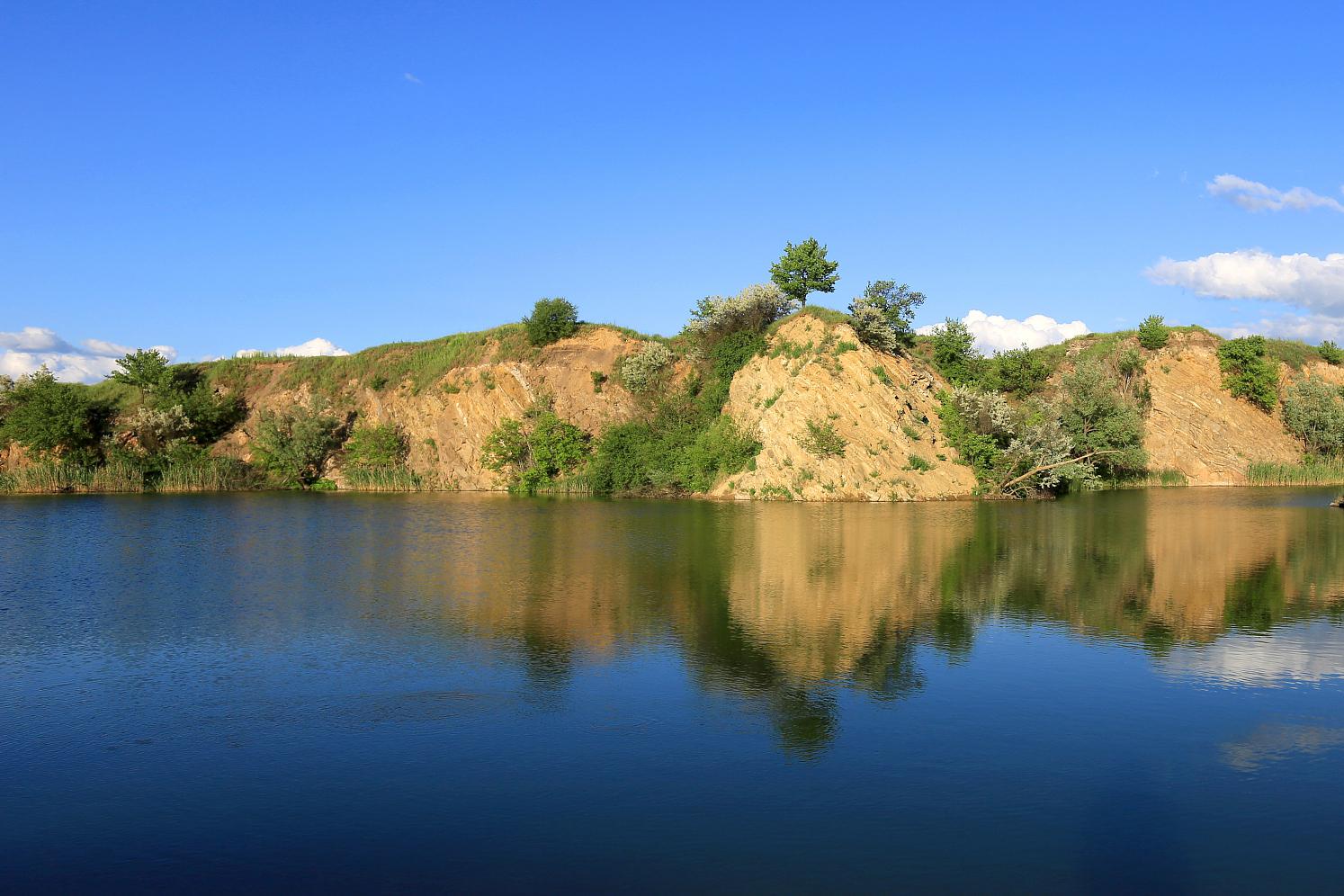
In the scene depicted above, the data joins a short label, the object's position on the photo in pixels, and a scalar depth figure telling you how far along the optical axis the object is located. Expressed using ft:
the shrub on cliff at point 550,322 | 199.72
